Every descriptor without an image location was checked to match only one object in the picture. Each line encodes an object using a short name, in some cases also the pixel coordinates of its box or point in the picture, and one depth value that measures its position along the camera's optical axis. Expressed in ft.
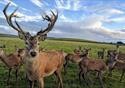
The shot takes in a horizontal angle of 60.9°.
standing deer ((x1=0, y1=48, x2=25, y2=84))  17.41
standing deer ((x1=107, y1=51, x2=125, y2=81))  19.93
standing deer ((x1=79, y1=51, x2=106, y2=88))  17.13
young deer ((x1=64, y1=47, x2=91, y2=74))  20.82
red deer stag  11.46
